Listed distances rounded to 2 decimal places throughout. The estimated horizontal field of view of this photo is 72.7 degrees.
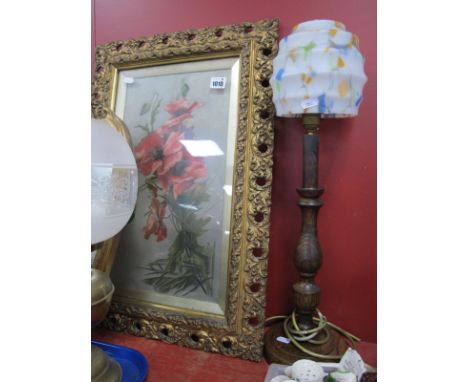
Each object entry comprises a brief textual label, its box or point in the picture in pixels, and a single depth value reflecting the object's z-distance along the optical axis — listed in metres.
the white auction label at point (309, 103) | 0.76
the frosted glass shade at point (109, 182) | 0.69
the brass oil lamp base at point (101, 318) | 0.75
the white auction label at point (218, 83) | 0.98
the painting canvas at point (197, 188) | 0.89
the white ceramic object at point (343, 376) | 0.66
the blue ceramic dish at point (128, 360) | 0.80
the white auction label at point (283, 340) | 0.88
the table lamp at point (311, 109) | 0.75
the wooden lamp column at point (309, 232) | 0.85
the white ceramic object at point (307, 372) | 0.67
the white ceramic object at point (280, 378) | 0.69
